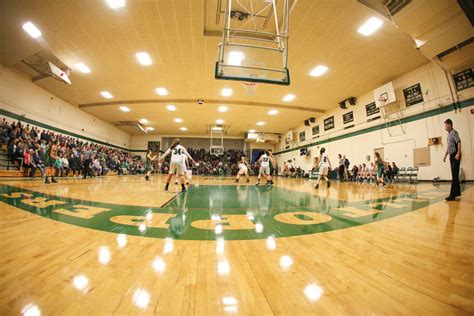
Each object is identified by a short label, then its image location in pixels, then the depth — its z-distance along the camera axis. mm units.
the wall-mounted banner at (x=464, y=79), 8953
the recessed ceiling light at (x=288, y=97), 14219
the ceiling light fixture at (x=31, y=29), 7982
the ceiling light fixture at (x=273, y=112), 17678
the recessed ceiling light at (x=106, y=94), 14316
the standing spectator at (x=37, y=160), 10516
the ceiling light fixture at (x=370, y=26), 7344
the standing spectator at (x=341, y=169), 14734
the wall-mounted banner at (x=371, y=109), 13155
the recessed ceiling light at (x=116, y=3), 6715
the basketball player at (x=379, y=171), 8840
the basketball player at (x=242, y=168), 11414
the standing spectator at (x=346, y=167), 14973
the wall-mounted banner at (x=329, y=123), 17234
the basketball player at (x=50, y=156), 8797
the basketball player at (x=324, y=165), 8414
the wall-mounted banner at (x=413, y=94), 10844
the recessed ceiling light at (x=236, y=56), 9130
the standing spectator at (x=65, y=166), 11938
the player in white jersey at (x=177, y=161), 6488
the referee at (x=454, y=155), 4441
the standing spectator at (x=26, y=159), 10219
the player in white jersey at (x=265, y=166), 10086
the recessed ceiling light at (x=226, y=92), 13516
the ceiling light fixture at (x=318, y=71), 10448
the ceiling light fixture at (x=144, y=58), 9566
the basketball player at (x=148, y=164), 11252
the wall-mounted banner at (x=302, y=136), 21612
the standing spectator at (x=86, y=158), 11580
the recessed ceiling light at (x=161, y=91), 13604
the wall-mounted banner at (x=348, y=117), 15198
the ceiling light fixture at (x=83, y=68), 10645
